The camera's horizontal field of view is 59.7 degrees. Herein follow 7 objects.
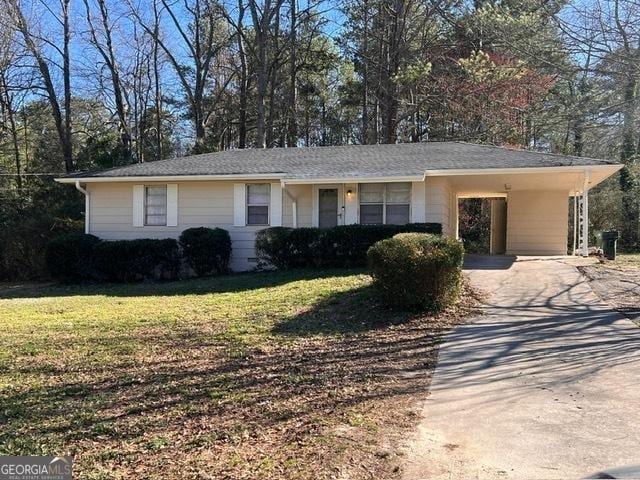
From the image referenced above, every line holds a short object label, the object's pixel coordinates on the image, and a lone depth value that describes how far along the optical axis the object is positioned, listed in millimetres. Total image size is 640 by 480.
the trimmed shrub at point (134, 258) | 14312
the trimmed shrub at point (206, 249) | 14320
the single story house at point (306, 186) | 13898
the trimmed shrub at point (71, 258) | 14352
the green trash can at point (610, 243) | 14711
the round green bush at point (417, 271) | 7852
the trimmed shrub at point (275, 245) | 13617
